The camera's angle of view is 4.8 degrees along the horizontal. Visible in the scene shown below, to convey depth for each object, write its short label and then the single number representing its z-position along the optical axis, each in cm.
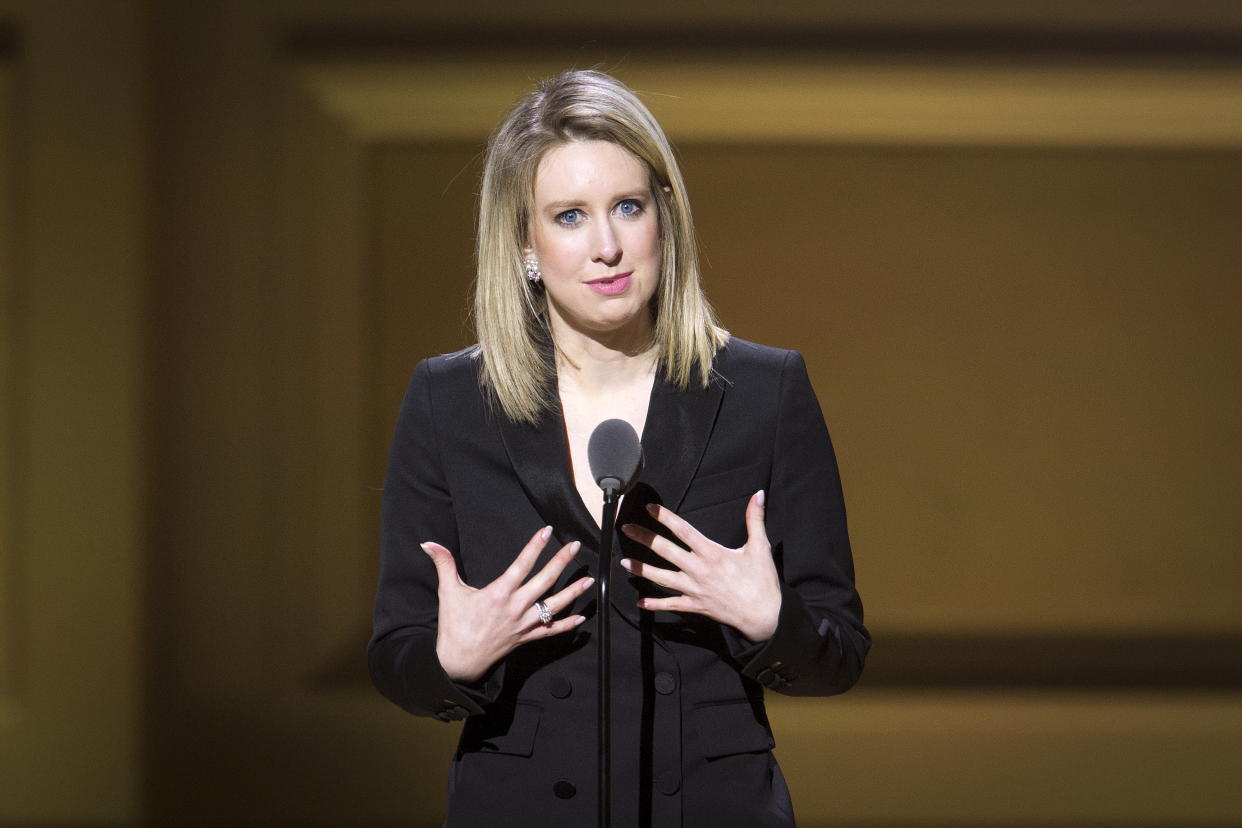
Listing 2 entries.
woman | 1425
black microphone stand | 1404
